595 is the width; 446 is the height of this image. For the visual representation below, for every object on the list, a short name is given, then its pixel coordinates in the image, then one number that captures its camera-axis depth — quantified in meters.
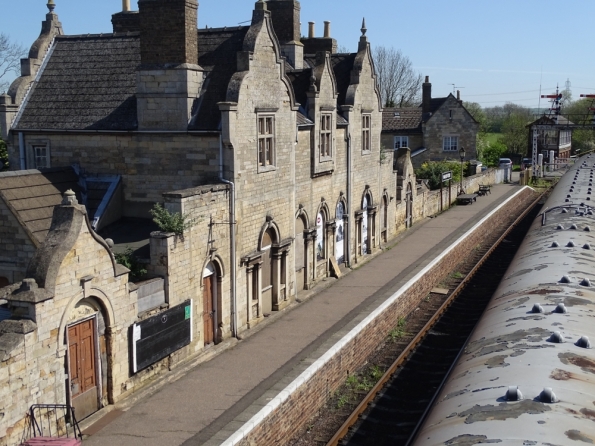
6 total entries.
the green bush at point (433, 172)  41.25
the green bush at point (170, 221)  13.95
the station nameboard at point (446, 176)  38.22
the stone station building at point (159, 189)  11.35
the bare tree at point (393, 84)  79.81
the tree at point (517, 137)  79.38
